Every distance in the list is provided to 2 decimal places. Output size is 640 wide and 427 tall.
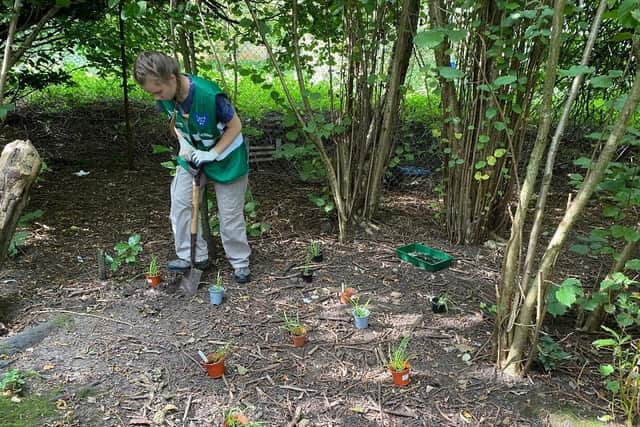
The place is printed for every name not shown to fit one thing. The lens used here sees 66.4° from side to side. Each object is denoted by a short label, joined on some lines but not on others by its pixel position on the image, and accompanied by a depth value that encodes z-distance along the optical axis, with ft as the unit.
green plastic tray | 10.69
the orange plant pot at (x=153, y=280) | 9.62
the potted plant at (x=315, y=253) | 10.96
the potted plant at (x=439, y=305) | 8.97
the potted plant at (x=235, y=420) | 6.12
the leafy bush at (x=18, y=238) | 10.34
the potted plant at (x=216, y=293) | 9.16
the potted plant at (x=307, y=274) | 10.14
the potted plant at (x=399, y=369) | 7.08
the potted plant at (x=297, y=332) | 8.03
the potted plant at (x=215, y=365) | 7.14
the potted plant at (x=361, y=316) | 8.51
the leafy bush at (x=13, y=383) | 6.60
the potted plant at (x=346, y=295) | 9.34
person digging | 8.29
